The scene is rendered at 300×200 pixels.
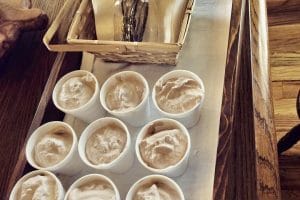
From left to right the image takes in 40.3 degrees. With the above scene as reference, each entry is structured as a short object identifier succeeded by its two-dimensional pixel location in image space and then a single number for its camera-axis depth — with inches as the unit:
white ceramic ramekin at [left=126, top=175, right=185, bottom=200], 30.5
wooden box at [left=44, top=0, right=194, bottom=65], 34.6
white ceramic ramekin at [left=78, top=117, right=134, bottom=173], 32.4
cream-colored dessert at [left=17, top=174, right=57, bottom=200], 32.0
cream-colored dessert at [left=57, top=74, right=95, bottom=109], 36.7
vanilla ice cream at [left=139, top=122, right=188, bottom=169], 31.9
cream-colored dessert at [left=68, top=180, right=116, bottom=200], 31.3
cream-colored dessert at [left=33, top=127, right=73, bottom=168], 33.9
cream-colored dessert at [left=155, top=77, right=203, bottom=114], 34.3
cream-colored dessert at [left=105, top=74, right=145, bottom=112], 35.8
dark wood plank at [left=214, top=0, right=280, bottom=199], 28.5
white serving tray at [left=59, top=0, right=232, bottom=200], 33.0
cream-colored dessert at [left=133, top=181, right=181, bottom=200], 30.3
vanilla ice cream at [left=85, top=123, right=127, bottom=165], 33.2
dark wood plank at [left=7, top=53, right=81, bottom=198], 34.5
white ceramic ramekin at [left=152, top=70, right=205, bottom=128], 33.6
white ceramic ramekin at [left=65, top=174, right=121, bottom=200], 31.7
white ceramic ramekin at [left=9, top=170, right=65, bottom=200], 32.0
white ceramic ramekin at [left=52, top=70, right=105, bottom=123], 35.9
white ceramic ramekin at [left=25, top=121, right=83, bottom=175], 33.1
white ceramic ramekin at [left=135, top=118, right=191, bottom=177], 31.2
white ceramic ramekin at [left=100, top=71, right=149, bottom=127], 34.7
